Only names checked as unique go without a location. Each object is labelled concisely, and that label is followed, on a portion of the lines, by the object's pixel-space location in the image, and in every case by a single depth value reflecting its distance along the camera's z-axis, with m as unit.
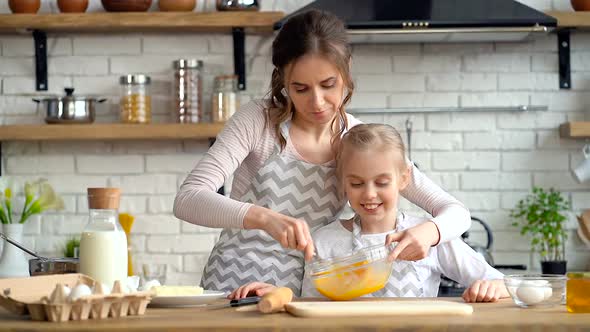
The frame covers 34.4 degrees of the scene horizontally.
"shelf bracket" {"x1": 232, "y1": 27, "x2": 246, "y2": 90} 4.14
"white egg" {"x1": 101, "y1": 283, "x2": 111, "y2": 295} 1.56
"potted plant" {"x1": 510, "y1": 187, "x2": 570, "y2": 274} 4.04
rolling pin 1.64
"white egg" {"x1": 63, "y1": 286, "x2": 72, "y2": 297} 1.52
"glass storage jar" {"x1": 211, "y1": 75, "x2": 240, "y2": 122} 4.02
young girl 2.26
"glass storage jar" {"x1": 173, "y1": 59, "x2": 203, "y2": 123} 4.03
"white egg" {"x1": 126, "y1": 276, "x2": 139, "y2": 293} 1.62
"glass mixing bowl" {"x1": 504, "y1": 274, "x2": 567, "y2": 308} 1.71
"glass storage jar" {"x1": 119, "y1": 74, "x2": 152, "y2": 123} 4.03
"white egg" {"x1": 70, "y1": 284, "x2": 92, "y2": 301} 1.51
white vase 3.72
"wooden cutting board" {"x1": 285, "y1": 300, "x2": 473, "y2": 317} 1.58
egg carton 1.51
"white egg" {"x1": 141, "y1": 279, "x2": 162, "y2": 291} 1.73
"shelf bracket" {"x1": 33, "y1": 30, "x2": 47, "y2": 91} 4.14
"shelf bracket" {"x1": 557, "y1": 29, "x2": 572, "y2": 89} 4.18
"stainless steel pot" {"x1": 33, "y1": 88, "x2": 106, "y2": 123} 4.02
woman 2.27
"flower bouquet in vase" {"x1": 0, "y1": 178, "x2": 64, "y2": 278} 3.83
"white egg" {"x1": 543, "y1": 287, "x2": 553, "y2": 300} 1.71
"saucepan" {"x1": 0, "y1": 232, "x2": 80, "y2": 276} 1.98
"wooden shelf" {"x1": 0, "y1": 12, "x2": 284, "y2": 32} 3.98
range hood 3.77
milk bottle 1.82
